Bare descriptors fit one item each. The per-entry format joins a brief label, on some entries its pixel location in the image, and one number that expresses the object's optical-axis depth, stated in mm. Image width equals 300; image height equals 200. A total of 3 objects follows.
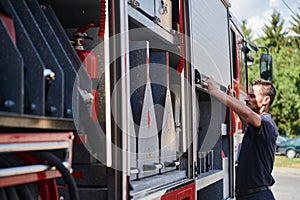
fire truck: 1634
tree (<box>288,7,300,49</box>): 33906
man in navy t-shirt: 4129
